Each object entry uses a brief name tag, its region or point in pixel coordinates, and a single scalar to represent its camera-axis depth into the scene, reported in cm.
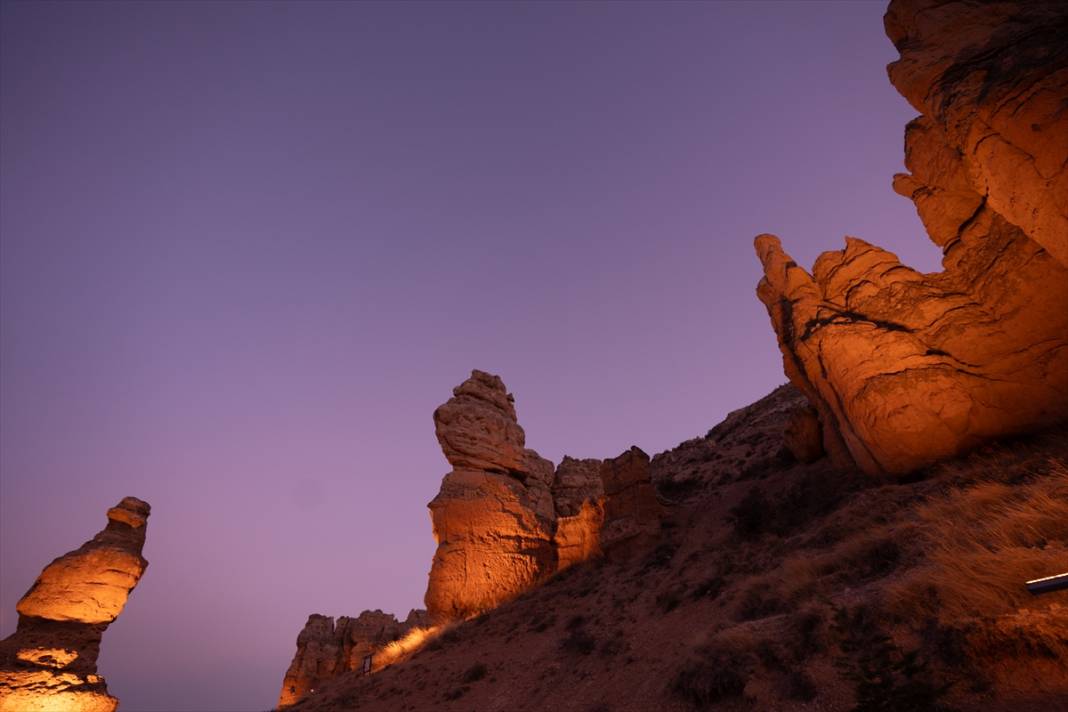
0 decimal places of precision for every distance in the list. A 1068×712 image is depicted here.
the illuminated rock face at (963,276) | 912
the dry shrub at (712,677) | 743
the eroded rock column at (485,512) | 2358
